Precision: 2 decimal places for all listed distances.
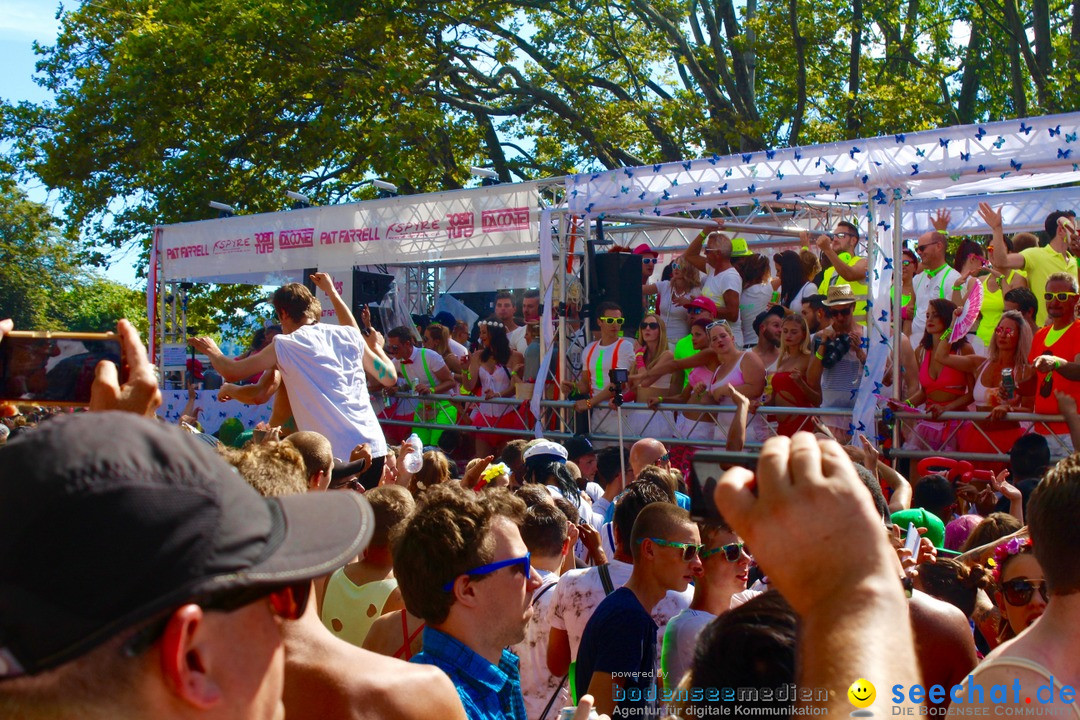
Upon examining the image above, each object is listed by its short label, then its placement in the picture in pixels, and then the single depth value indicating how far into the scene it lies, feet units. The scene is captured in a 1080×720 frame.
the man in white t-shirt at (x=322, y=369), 18.60
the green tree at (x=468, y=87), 61.26
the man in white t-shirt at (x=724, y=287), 35.45
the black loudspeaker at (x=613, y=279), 35.99
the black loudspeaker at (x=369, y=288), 43.48
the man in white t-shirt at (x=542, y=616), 12.51
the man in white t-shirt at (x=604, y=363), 33.50
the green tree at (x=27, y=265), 138.51
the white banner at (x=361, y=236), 37.83
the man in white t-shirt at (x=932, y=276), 32.96
